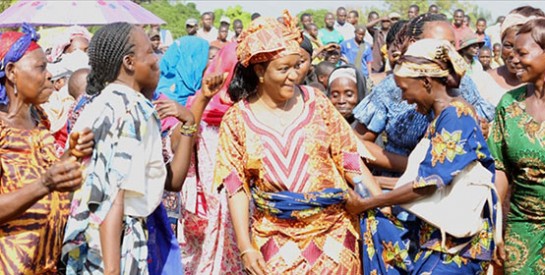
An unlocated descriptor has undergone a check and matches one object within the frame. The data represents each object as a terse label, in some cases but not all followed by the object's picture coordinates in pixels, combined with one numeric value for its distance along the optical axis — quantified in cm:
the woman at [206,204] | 657
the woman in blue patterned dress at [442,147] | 459
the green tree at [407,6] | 4081
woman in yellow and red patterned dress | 491
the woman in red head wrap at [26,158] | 424
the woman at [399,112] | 548
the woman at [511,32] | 631
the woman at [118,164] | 398
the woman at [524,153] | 512
